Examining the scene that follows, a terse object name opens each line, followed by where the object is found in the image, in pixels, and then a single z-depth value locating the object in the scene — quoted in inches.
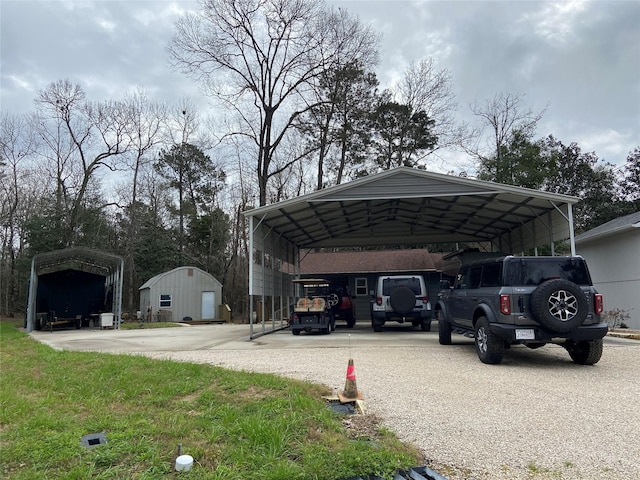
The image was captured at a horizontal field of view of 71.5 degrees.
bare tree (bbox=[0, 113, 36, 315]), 1185.4
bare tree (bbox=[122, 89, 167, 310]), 1239.4
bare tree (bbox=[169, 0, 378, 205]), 968.3
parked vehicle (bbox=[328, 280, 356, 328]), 732.0
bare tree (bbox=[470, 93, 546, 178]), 1146.0
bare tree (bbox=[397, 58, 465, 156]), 1128.2
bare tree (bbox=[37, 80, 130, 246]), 1162.0
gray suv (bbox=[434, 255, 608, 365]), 288.2
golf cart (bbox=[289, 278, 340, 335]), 575.8
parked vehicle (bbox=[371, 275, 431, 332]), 557.6
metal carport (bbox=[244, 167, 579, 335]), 502.3
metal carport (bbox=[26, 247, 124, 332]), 727.7
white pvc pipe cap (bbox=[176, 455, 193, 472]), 132.9
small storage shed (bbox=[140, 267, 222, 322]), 1056.8
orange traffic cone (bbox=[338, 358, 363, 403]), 210.9
